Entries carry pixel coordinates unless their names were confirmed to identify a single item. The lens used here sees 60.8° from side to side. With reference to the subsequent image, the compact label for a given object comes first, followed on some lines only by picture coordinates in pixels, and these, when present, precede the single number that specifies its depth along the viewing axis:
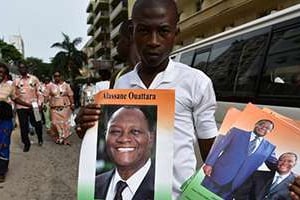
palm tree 31.50
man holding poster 0.85
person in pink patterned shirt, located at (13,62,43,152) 4.50
